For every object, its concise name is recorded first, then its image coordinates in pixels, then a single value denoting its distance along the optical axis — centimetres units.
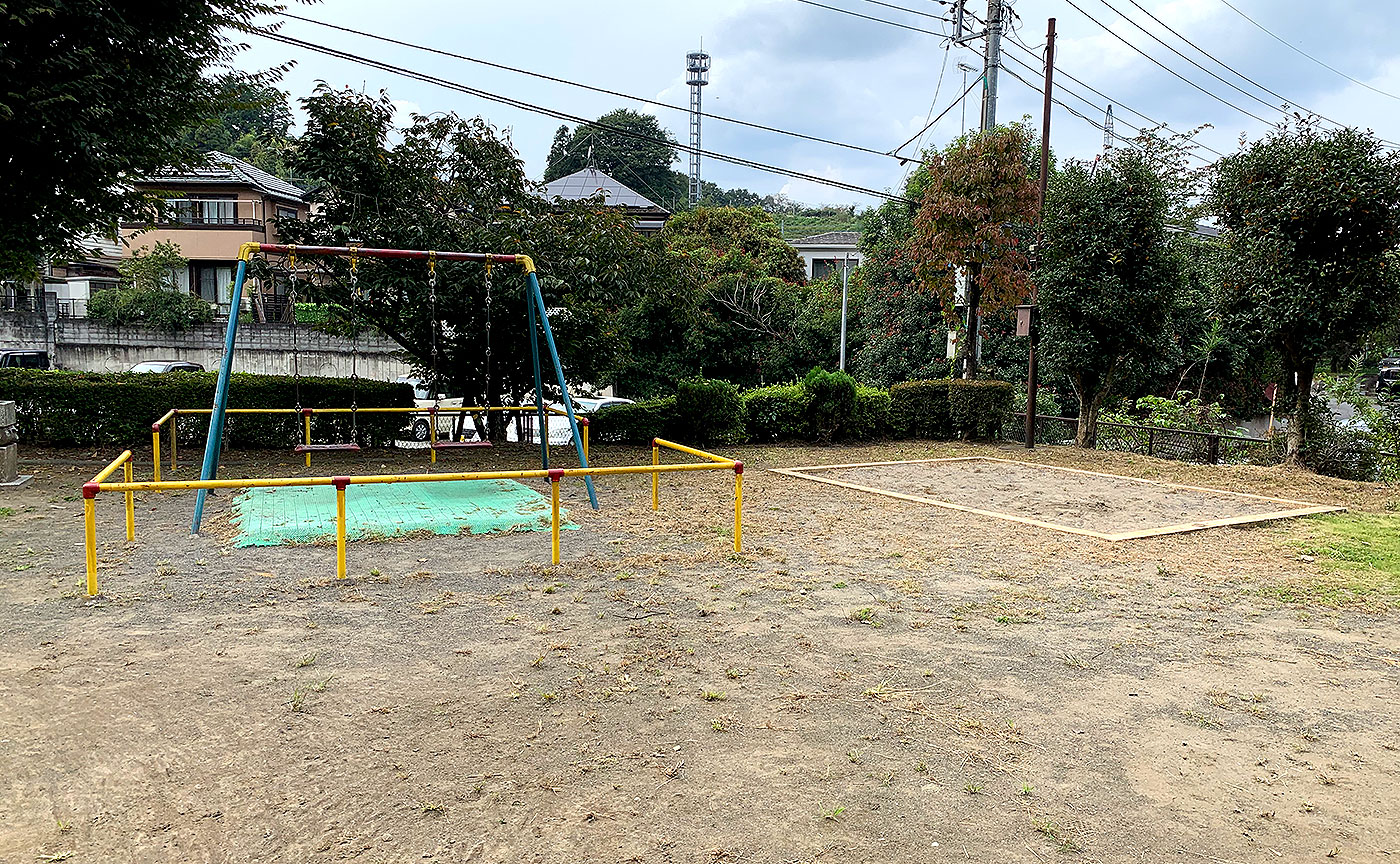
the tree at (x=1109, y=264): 1476
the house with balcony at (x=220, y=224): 3406
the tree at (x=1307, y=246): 1174
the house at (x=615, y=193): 3728
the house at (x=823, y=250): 5075
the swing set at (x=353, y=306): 809
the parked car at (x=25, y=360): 2467
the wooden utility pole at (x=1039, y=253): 1569
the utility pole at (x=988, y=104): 1728
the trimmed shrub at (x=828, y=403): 1620
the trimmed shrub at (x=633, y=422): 1507
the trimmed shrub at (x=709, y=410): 1512
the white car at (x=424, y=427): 1428
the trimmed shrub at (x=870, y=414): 1670
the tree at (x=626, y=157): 5606
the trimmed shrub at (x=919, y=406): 1725
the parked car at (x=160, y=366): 2431
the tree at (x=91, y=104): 898
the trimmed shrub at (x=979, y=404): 1683
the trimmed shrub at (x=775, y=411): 1608
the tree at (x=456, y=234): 1231
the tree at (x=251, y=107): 1131
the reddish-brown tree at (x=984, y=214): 1641
